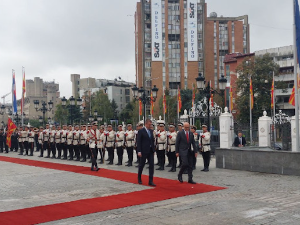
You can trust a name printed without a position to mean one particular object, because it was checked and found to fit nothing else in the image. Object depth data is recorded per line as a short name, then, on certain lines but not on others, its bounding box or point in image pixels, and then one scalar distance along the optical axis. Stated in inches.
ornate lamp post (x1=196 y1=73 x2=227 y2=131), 716.0
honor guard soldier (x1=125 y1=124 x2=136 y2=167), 623.8
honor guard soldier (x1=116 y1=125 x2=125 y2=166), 631.2
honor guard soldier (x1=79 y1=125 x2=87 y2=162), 701.3
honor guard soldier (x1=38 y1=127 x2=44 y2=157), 832.3
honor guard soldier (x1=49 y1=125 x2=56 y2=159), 798.4
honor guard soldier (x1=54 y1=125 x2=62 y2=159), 782.1
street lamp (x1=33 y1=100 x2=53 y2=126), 1204.0
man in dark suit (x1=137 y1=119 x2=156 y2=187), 418.6
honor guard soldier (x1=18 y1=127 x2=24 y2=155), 906.1
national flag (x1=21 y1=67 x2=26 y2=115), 1290.4
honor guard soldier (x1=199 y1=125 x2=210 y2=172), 536.7
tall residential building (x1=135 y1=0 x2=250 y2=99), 3029.0
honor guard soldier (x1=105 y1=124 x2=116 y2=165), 639.1
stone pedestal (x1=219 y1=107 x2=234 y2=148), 717.9
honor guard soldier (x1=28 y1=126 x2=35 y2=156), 883.8
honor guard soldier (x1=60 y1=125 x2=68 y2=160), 760.6
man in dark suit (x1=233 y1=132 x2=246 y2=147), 727.5
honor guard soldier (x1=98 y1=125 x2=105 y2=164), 601.6
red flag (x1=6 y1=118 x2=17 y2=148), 916.8
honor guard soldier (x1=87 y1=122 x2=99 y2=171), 544.4
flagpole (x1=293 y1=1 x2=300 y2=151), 489.6
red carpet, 269.4
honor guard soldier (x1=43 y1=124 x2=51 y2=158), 814.5
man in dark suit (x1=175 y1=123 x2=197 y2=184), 419.2
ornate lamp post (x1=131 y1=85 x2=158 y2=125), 886.6
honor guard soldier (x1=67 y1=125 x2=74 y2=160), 732.7
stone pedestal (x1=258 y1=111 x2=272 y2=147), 817.5
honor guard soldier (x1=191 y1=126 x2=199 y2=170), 555.2
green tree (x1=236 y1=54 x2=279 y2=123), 1881.2
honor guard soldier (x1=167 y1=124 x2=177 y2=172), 551.8
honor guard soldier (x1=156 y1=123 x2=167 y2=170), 563.5
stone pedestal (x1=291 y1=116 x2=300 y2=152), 693.5
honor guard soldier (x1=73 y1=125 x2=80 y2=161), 721.6
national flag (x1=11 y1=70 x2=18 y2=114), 1286.9
